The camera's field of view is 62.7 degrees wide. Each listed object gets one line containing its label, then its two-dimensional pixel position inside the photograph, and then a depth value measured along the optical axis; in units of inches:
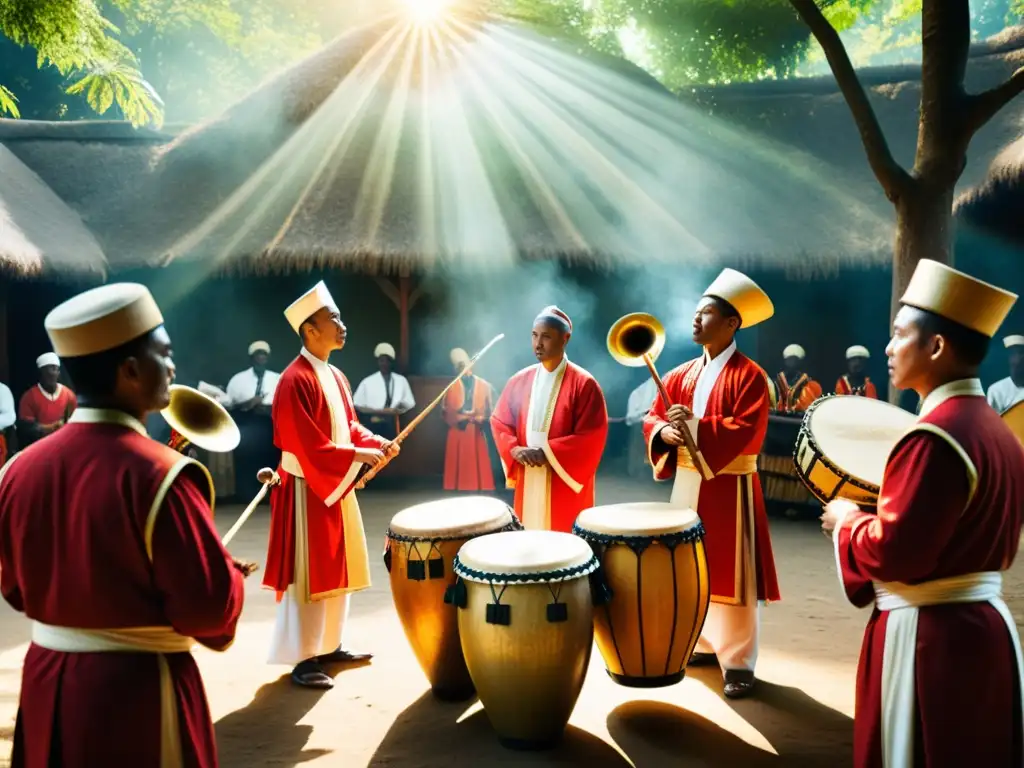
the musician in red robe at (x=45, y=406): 379.6
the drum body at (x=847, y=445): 116.4
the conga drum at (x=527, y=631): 143.5
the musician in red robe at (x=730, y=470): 176.2
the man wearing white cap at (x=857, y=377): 401.4
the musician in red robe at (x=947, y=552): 93.2
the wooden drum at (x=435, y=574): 165.5
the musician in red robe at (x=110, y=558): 82.8
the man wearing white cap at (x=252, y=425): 418.6
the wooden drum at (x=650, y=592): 155.9
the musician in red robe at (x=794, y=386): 401.4
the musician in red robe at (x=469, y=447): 427.8
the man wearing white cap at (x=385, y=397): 443.5
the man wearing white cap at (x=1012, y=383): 368.5
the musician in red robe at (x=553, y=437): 197.9
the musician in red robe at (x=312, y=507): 180.2
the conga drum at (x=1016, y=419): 126.3
